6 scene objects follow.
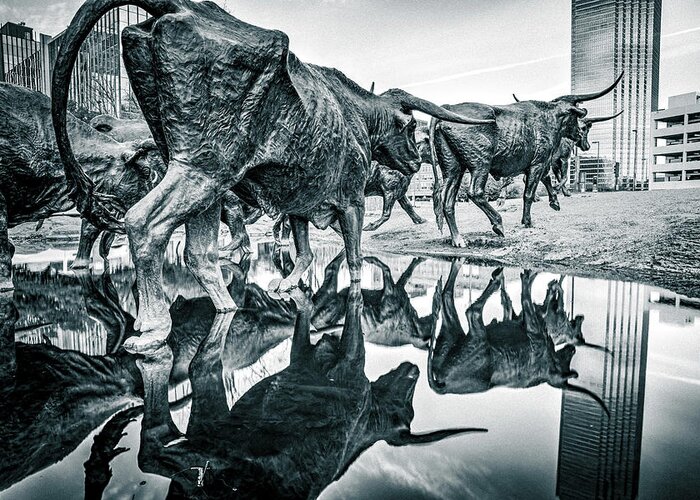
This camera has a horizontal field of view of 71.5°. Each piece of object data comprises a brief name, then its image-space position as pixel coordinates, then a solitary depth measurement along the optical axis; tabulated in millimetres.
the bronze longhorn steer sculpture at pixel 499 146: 7727
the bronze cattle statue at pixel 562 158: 10172
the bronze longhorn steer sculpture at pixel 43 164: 4520
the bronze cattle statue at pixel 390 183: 10617
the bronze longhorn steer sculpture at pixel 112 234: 6531
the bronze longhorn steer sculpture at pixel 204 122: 2764
